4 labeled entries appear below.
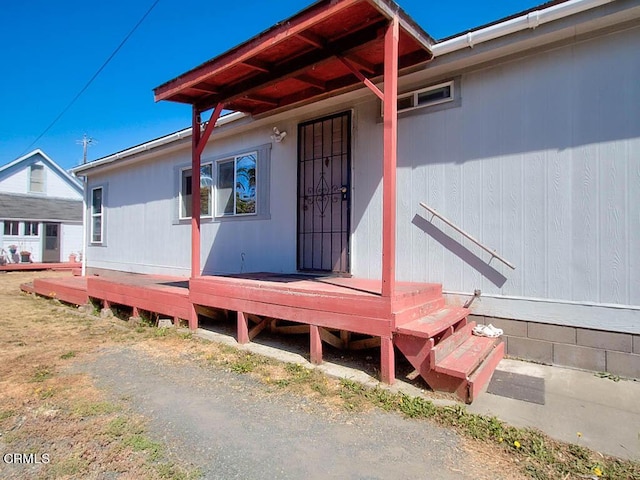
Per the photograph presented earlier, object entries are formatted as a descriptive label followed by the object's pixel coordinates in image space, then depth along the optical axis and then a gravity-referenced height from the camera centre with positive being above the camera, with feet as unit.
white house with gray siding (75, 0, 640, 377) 11.07 +2.27
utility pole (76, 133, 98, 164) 110.52 +28.75
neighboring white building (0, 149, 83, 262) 63.62 +5.53
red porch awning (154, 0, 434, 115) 11.37 +6.60
